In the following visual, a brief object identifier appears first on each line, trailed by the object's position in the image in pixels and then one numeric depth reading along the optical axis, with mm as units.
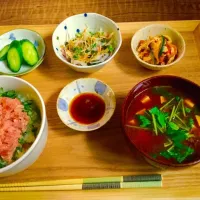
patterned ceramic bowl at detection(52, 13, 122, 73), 405
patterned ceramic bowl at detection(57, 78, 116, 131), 340
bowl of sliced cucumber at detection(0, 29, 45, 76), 393
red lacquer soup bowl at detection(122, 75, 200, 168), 297
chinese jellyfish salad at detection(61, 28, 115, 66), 398
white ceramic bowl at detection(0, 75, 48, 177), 293
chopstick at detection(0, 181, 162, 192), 305
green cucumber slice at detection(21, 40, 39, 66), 394
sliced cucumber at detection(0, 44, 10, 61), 406
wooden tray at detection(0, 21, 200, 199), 306
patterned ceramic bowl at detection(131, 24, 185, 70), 397
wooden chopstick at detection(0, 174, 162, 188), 307
